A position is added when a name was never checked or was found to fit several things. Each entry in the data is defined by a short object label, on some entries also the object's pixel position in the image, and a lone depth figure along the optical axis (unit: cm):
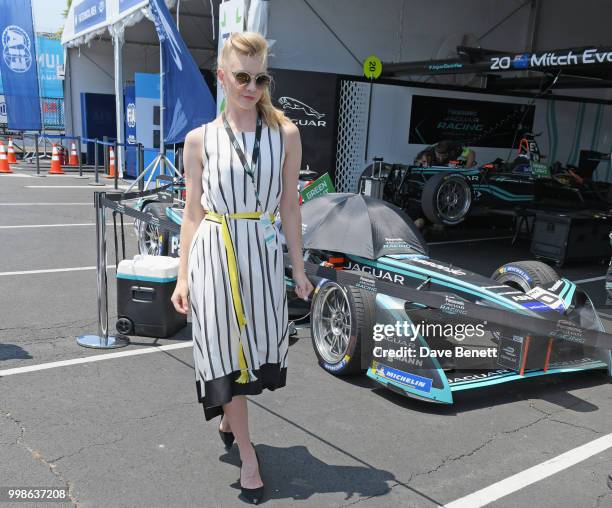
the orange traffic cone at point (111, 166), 1760
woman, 254
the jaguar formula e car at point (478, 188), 977
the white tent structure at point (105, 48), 1695
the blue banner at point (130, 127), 1675
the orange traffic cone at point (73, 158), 2034
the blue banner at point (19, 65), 1847
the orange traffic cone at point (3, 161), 1638
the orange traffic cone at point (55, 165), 1745
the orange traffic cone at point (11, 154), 1877
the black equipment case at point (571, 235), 864
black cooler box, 481
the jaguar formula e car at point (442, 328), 375
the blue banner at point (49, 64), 2662
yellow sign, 1267
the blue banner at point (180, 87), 973
